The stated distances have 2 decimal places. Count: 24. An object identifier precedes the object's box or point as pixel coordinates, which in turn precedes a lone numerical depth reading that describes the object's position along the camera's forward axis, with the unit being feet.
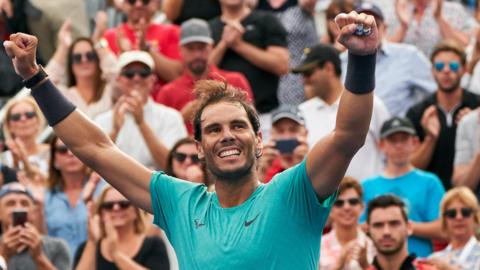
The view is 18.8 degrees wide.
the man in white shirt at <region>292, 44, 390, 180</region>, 42.04
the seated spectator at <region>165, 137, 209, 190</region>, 38.92
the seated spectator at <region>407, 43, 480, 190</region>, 43.09
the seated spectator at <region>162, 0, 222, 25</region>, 50.29
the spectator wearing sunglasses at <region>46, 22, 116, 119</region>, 45.52
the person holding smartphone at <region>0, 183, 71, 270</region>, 35.88
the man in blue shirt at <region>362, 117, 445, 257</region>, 39.40
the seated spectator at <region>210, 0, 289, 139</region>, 46.42
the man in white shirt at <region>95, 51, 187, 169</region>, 41.50
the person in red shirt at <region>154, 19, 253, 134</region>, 44.11
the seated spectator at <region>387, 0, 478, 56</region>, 49.32
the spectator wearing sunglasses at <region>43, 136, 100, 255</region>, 40.24
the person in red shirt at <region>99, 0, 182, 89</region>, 46.39
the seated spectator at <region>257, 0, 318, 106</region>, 49.85
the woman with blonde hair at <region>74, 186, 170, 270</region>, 35.32
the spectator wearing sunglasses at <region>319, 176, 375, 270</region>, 36.47
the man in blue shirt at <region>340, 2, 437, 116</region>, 45.93
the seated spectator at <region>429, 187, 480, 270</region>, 37.60
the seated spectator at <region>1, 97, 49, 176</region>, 43.45
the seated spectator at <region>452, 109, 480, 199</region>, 41.98
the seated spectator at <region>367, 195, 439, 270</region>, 34.42
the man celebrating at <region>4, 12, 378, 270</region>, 20.43
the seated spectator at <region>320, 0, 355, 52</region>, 47.70
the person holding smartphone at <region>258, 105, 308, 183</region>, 39.04
